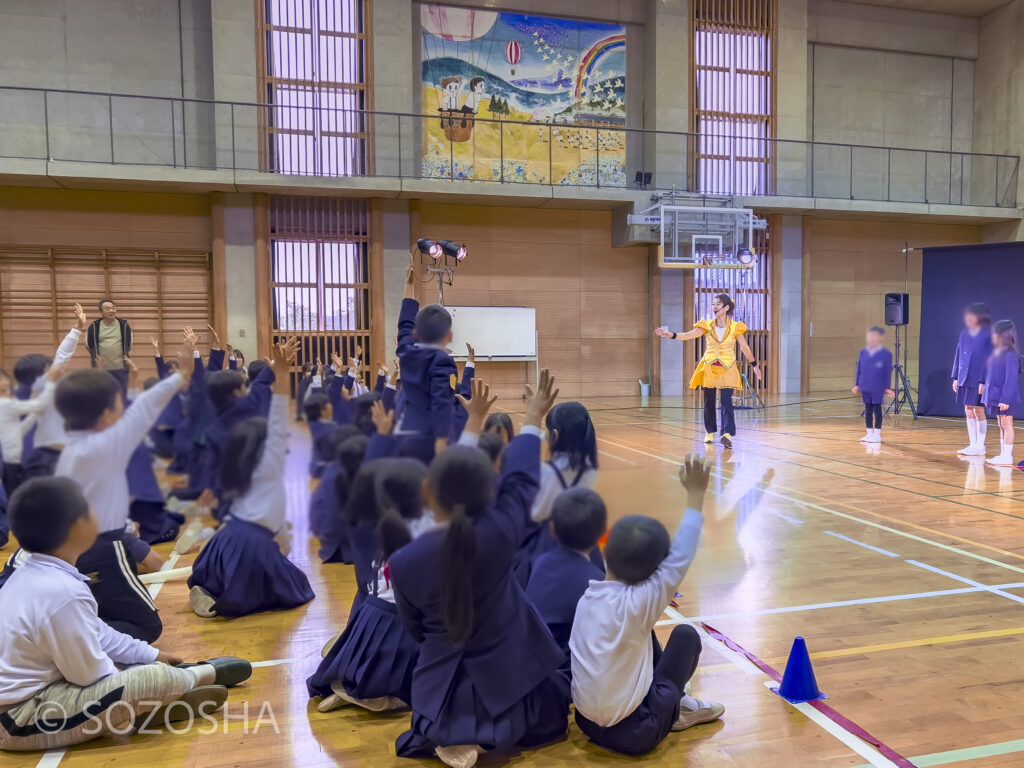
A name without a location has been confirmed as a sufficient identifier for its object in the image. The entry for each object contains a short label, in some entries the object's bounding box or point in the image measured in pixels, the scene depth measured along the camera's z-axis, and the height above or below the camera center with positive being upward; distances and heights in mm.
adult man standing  5863 -57
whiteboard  12188 -86
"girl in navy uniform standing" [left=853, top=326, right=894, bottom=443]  7555 -578
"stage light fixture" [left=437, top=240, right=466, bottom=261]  6793 +691
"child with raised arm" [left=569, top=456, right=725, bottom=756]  1944 -845
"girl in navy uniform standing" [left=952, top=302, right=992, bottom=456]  7137 -428
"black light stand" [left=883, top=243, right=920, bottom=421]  10266 -947
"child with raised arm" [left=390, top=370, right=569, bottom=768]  1568 -716
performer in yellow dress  7562 -371
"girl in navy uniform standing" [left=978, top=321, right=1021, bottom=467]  6688 -526
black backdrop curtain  9609 +362
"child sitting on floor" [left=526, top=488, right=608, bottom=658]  2174 -738
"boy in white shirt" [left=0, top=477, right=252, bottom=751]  1932 -925
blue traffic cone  2455 -1130
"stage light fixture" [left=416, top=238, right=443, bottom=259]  6156 +670
